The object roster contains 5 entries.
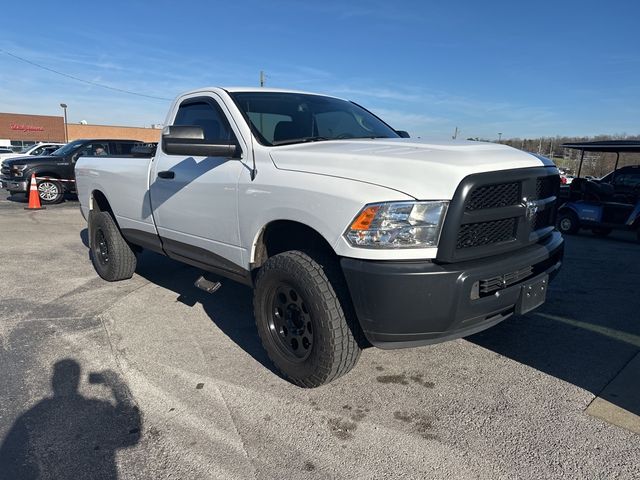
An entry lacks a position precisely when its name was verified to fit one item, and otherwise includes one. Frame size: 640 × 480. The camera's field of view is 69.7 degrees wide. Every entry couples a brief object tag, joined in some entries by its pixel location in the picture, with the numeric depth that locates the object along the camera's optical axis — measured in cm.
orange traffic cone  1206
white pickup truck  241
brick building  5403
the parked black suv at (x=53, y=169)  1291
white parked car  1886
